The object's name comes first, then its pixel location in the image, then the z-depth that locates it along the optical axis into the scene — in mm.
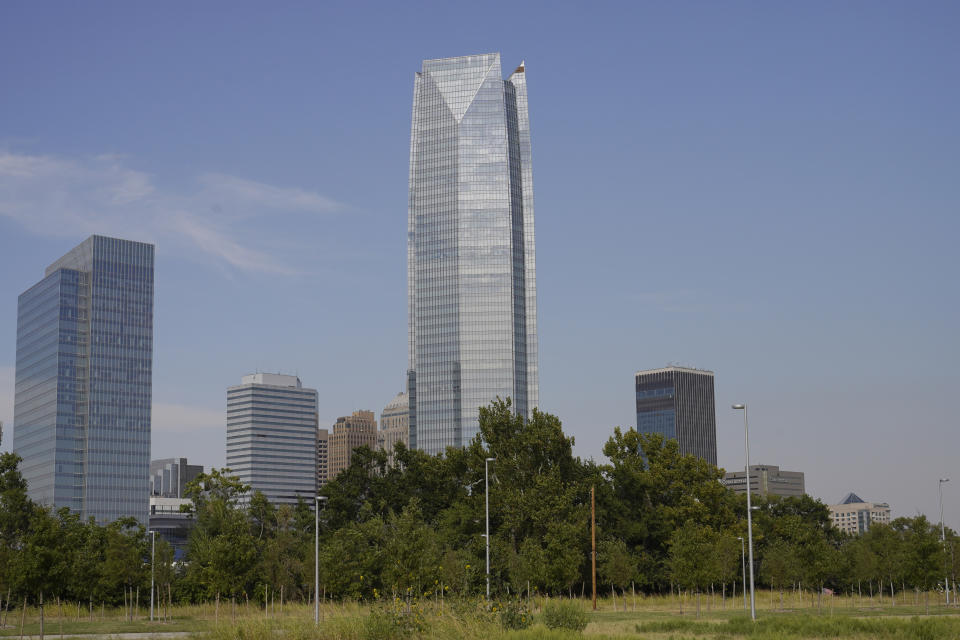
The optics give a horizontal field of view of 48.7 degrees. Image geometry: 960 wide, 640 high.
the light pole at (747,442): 44844
